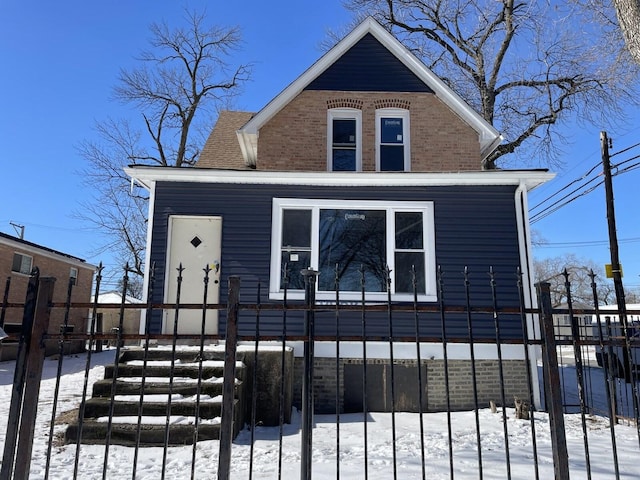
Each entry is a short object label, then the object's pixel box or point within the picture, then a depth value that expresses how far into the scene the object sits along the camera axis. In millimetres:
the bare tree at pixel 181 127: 23453
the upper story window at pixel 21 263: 18312
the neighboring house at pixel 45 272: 17516
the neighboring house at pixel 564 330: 21461
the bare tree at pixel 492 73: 19531
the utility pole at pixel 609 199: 13492
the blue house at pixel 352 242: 8836
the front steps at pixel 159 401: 5668
